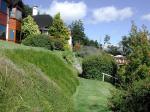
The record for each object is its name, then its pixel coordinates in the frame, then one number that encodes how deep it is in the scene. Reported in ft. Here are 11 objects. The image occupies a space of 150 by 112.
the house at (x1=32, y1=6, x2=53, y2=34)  78.03
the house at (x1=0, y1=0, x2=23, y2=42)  53.40
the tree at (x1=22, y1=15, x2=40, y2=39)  63.77
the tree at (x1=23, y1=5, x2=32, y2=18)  124.65
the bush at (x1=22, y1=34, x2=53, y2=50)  48.03
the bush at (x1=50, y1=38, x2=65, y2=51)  52.09
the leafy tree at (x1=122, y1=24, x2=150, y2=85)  38.87
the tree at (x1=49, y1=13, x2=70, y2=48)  70.91
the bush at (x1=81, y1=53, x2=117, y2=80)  46.55
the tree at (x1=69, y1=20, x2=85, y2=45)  121.96
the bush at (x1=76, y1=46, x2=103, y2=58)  67.42
